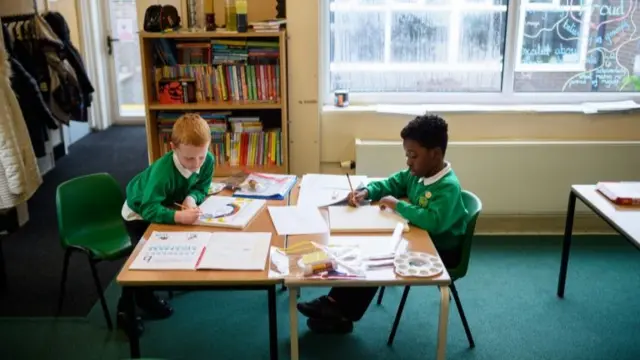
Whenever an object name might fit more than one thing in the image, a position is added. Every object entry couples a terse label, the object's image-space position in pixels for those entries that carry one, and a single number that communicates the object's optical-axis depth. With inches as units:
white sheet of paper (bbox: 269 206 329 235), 93.1
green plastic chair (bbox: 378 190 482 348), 98.3
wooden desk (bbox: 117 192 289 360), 78.0
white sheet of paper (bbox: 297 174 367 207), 104.8
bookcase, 144.4
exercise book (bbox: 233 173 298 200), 108.3
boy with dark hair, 93.7
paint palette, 78.6
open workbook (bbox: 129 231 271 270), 81.6
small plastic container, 78.3
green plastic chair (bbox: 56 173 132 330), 111.6
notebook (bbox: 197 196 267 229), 95.2
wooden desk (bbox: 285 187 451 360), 77.1
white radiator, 151.6
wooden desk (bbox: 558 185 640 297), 97.6
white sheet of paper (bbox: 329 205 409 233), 93.1
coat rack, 189.5
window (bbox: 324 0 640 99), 156.0
